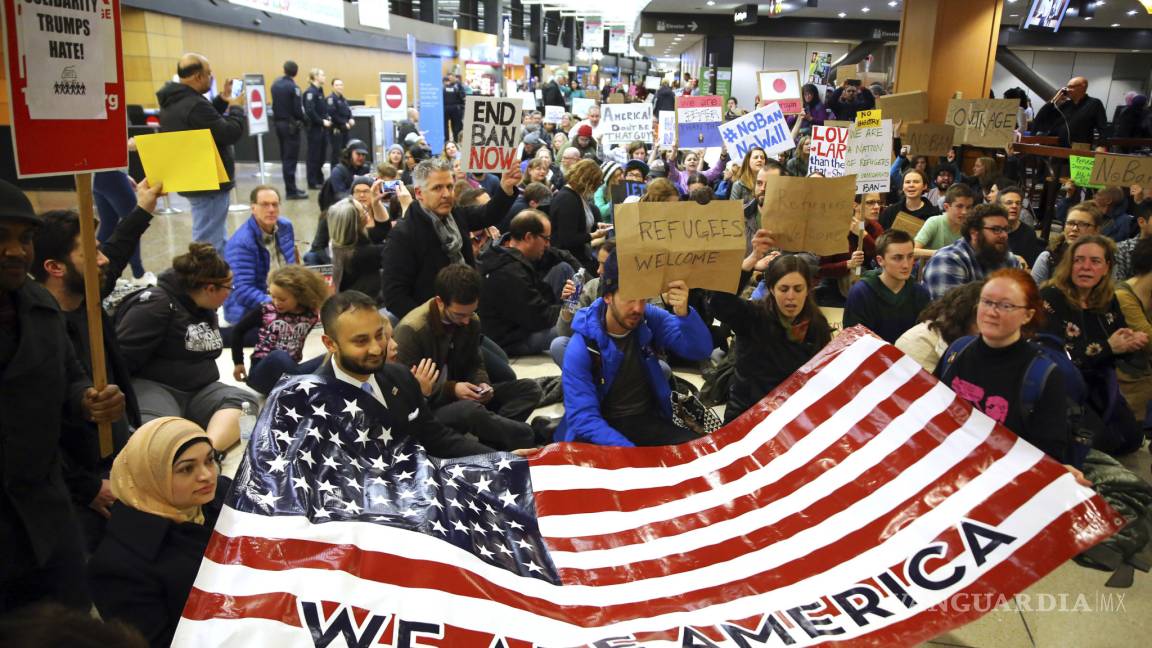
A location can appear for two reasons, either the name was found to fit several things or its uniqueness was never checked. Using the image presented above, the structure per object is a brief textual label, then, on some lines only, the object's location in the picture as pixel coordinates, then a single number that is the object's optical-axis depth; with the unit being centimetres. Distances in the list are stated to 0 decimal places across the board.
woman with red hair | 341
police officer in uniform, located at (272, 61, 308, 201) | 1578
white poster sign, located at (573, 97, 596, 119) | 2110
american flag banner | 243
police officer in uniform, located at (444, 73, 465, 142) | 2170
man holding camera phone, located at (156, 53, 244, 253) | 791
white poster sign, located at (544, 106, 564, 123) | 1923
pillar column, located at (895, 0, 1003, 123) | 1334
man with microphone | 1207
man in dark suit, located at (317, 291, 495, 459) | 346
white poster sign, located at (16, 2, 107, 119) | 263
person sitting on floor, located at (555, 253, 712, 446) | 400
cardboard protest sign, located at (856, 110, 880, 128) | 761
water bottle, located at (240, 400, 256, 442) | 507
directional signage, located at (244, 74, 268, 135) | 1614
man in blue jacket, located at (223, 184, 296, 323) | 645
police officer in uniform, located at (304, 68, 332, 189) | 1639
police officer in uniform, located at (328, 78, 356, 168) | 1705
